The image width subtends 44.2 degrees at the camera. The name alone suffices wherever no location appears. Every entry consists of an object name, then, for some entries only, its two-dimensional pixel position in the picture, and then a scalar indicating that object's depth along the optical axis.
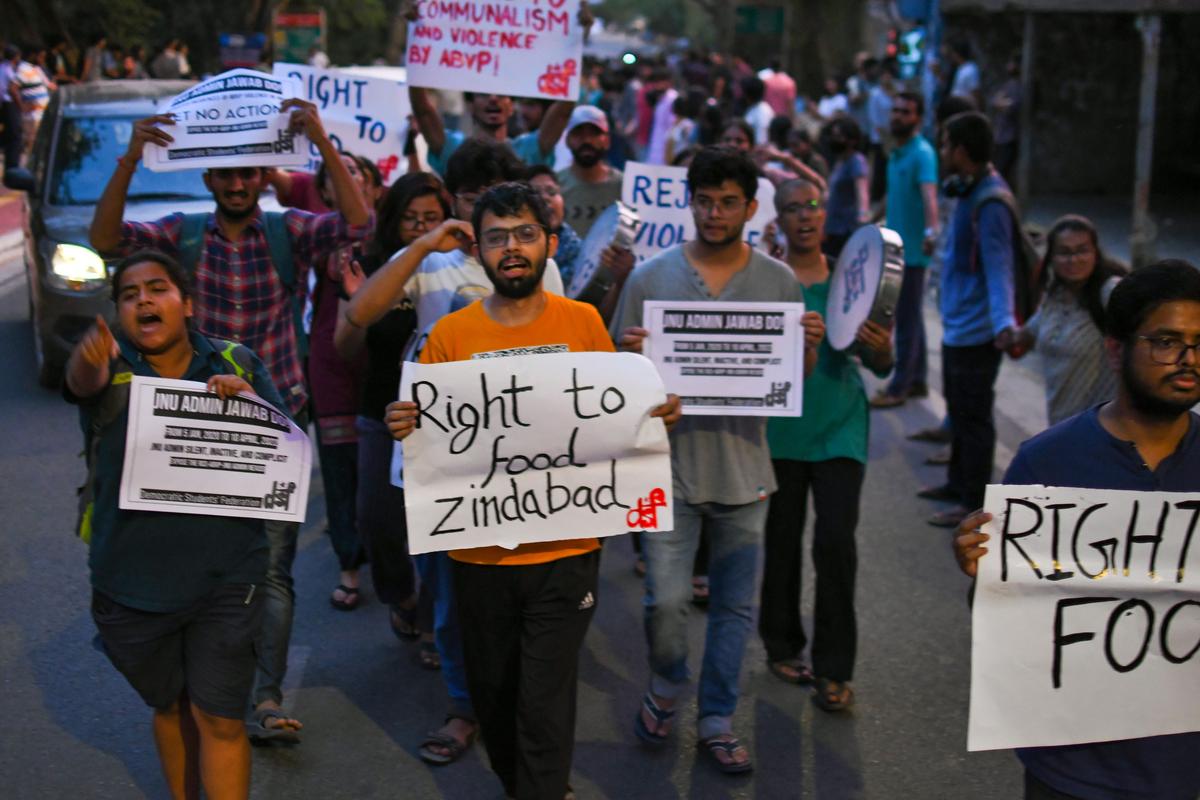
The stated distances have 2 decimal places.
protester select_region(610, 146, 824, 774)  4.88
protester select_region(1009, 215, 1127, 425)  5.91
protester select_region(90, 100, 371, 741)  5.05
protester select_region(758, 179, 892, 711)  5.34
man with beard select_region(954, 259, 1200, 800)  3.24
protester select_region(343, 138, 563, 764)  4.87
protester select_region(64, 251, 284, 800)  3.95
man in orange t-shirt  4.21
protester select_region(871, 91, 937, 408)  9.82
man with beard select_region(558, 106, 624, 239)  7.99
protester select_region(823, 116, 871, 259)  10.87
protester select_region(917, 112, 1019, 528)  7.41
